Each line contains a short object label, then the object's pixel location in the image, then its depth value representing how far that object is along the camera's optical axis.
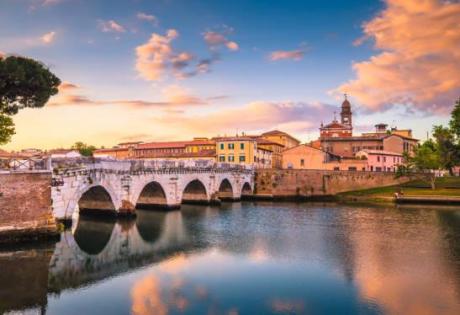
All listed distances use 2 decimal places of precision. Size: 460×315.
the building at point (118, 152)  131.38
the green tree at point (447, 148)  73.19
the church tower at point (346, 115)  135.75
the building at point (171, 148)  114.50
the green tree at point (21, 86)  33.00
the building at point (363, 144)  105.81
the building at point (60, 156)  38.58
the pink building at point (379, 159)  94.31
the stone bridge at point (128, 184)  37.78
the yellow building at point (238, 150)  95.81
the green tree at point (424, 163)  78.88
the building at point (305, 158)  94.50
